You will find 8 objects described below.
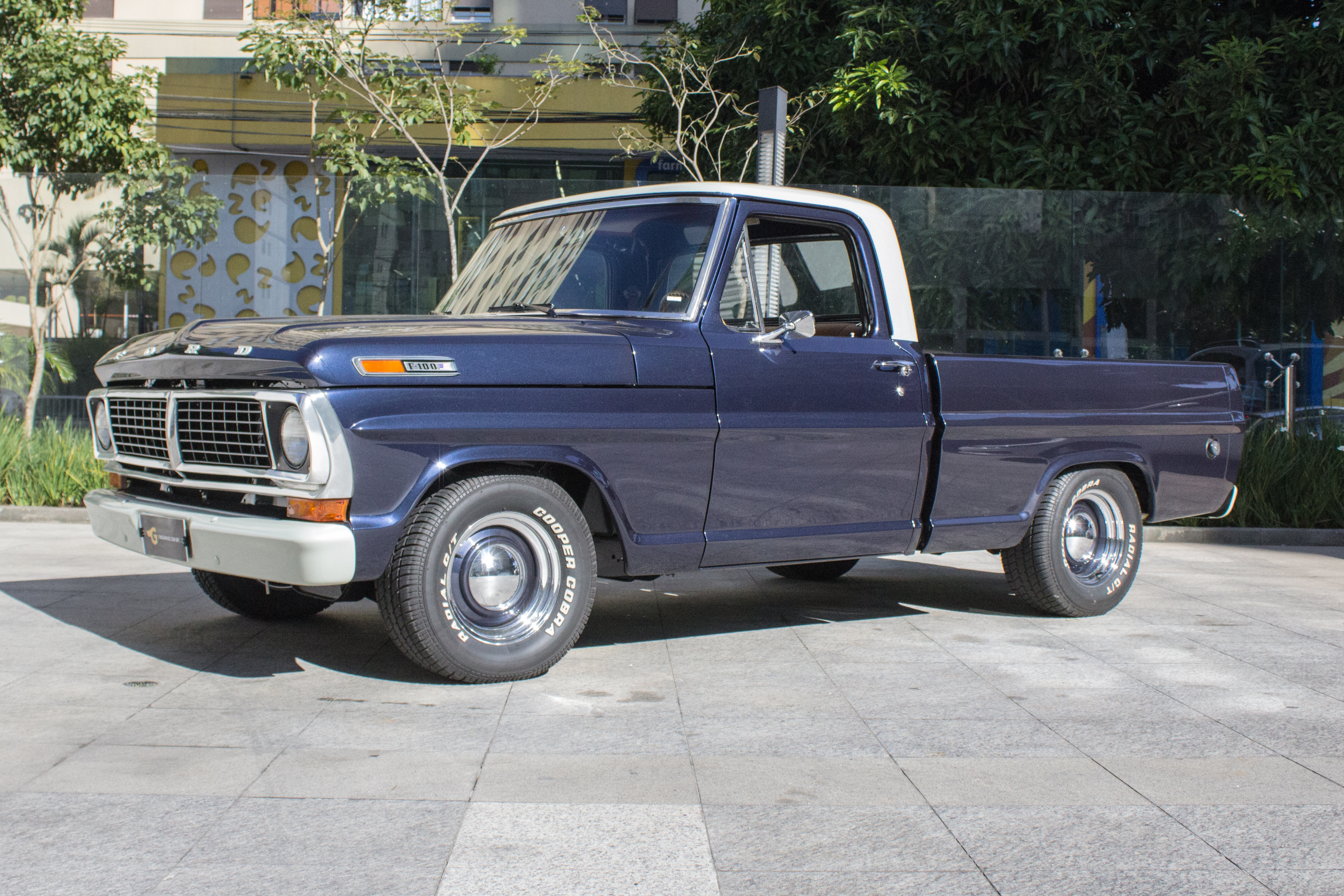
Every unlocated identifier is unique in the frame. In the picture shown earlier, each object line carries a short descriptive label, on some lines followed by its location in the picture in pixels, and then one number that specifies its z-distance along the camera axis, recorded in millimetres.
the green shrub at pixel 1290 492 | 11344
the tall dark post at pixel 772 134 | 9711
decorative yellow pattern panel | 13281
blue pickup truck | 4648
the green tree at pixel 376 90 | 13438
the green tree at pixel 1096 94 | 13266
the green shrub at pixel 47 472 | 11016
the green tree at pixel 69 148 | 13367
